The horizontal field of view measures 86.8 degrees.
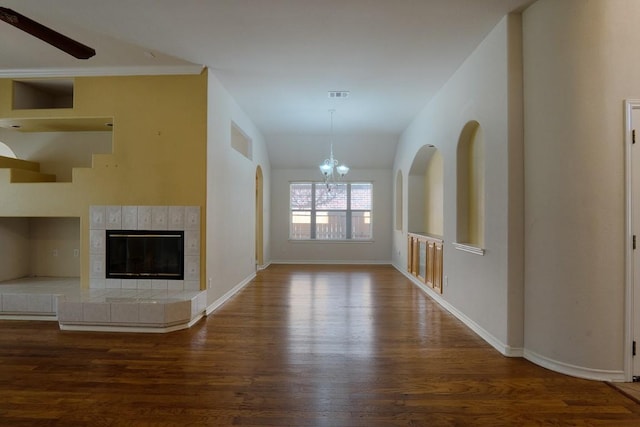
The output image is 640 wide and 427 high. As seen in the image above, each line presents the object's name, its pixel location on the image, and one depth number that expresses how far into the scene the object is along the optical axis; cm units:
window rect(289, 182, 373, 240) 945
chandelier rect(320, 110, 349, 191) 657
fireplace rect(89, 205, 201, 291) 431
